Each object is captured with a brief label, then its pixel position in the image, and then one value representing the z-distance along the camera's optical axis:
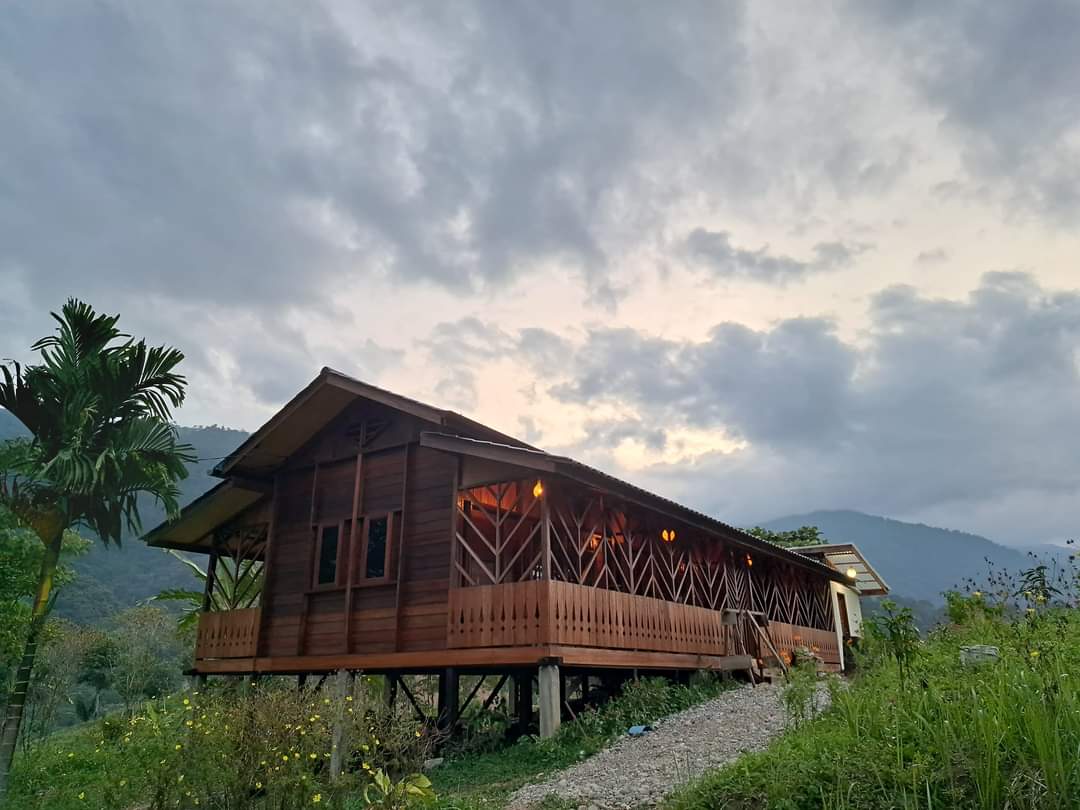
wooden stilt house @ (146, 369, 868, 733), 13.07
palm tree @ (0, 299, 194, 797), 11.02
